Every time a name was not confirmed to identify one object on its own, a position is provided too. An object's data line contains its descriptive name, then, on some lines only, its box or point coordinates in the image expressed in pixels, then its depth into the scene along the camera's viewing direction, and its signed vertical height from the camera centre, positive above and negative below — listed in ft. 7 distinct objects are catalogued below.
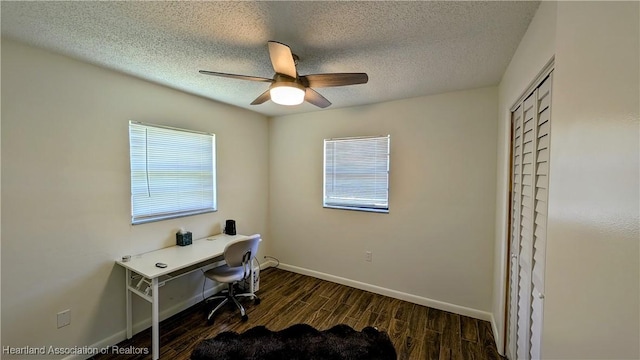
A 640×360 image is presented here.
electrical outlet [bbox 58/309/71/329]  6.01 -3.66
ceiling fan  4.98 +2.13
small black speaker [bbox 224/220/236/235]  10.19 -2.27
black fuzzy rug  6.46 -4.81
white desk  6.31 -2.60
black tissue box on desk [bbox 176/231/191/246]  8.49 -2.31
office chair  7.86 -3.41
